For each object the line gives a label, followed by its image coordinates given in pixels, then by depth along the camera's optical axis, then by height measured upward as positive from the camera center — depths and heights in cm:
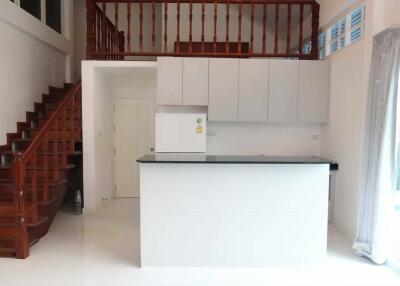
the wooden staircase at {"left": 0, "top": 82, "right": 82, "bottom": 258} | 326 -66
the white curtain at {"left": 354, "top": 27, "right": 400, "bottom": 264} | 288 -23
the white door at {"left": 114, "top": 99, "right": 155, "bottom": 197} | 583 -21
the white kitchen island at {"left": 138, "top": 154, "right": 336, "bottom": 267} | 296 -86
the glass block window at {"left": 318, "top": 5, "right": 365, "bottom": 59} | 358 +126
